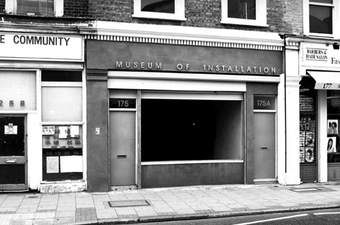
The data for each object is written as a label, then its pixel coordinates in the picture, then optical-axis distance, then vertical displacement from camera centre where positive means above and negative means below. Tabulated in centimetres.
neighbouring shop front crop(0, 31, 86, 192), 1265 +31
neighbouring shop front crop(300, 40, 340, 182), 1506 +27
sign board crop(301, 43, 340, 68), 1500 +213
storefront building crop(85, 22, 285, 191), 1318 +51
